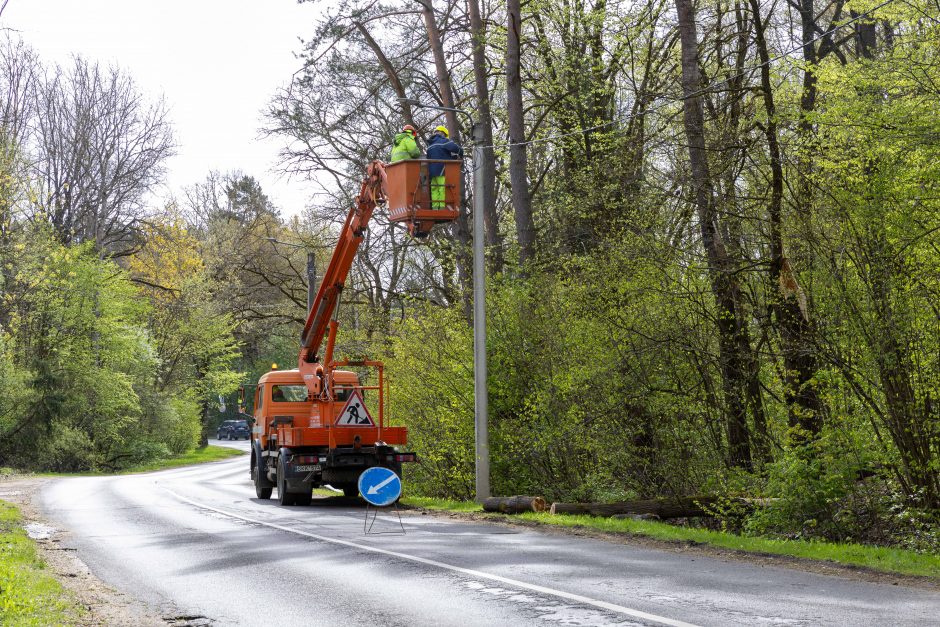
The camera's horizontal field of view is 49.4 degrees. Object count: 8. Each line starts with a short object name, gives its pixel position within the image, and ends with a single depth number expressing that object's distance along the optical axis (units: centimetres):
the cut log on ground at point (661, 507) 1584
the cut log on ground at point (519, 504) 1712
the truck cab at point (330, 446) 2036
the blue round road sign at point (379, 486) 1519
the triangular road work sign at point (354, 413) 1897
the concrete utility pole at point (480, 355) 1883
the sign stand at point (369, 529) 1477
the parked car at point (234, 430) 8562
